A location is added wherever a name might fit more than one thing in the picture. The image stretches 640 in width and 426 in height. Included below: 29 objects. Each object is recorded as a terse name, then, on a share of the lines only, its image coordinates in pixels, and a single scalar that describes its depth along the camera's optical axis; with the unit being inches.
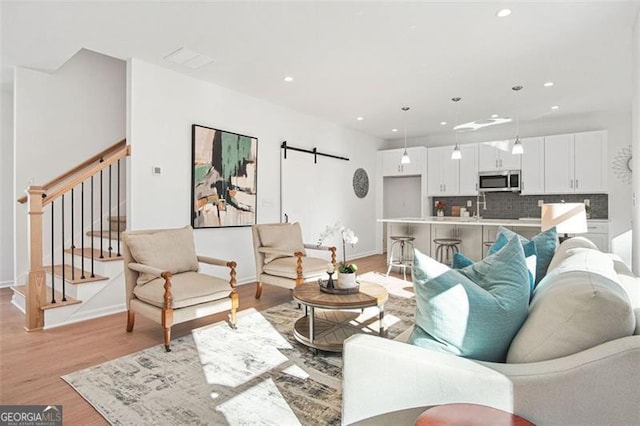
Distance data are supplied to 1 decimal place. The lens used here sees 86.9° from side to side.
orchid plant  116.4
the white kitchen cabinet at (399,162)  305.4
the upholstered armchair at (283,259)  152.6
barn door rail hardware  224.2
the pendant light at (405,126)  216.5
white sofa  35.5
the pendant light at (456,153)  204.5
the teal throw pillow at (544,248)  86.4
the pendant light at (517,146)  184.4
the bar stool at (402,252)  220.5
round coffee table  102.0
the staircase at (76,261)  126.7
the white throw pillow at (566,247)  73.4
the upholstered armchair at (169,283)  108.9
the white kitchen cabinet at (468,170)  281.6
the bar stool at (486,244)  198.1
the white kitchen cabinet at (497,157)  266.1
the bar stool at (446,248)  206.8
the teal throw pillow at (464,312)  47.1
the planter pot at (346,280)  113.8
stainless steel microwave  263.0
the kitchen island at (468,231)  192.5
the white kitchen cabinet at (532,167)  255.1
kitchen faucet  280.3
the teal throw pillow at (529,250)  69.9
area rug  74.1
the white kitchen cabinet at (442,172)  291.1
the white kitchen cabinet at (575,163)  235.5
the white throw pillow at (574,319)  38.6
